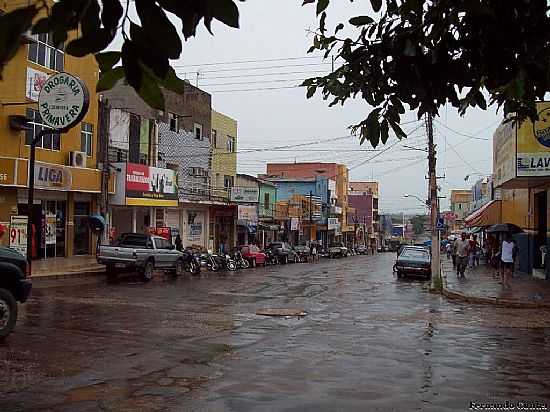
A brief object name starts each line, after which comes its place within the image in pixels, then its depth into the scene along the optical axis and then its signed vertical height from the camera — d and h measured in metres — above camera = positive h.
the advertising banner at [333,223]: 82.12 +1.67
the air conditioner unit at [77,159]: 29.53 +3.35
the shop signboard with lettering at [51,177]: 26.31 +2.30
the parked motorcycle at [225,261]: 34.25 -1.46
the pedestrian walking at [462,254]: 29.47 -0.76
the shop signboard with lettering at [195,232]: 42.56 +0.12
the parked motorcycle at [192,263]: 29.62 -1.33
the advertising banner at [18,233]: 22.72 -0.07
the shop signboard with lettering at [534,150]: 20.91 +2.90
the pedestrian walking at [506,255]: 22.94 -0.58
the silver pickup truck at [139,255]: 24.36 -0.85
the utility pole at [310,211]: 71.46 +2.72
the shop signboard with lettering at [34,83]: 26.85 +6.21
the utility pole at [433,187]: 25.52 +2.03
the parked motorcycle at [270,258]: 43.78 -1.57
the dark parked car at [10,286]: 9.83 -0.86
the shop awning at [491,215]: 37.84 +1.37
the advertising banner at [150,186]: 32.83 +2.53
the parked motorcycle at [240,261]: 36.81 -1.50
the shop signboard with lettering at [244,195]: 45.66 +2.80
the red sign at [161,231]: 34.59 +0.12
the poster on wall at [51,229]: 29.11 +0.11
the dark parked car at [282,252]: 45.91 -1.19
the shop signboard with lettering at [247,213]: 47.10 +1.58
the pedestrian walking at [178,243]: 34.59 -0.51
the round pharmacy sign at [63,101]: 24.25 +4.93
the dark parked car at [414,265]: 30.50 -1.30
